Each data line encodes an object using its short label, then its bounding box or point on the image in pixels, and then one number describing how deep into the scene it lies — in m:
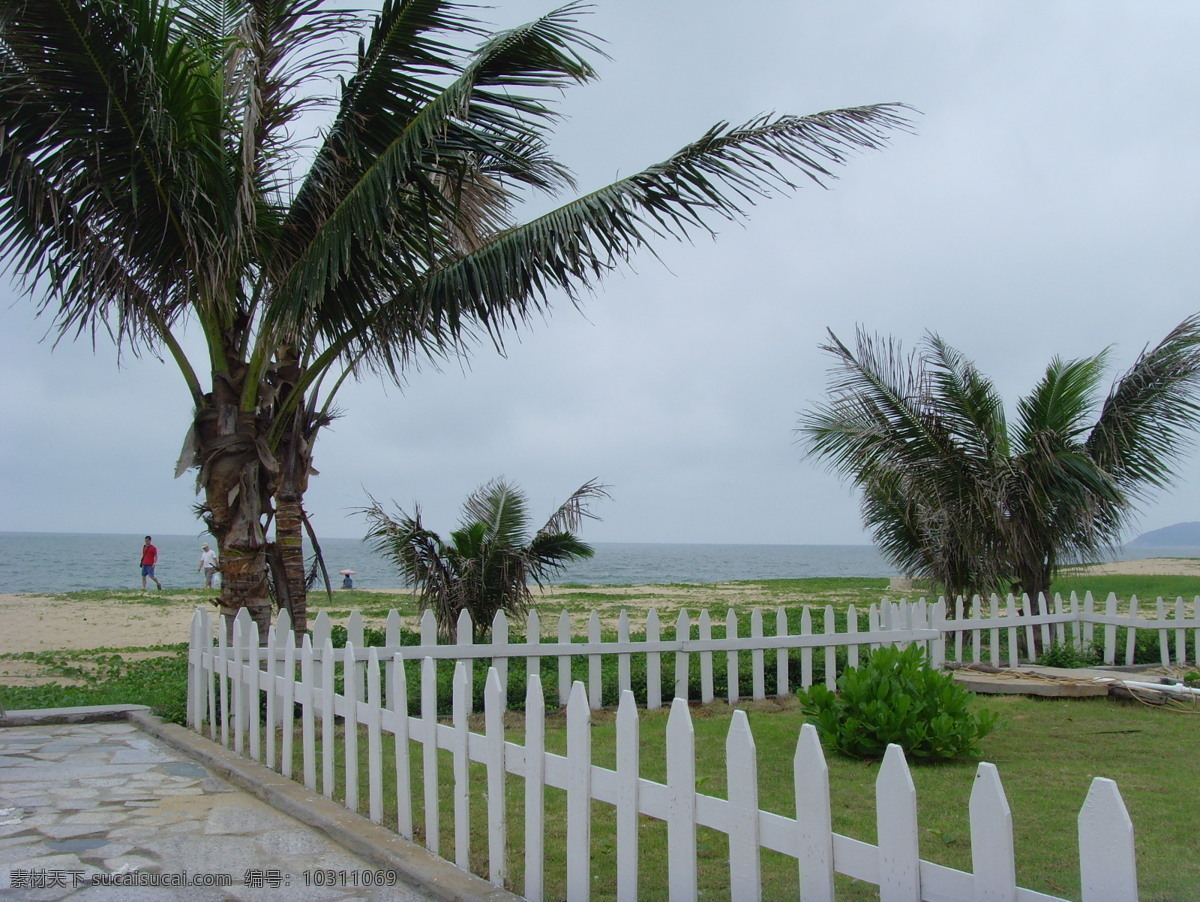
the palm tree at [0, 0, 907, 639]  6.12
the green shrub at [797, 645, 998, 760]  5.55
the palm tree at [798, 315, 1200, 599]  10.46
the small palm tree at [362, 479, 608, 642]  10.15
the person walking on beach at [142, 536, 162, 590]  31.28
